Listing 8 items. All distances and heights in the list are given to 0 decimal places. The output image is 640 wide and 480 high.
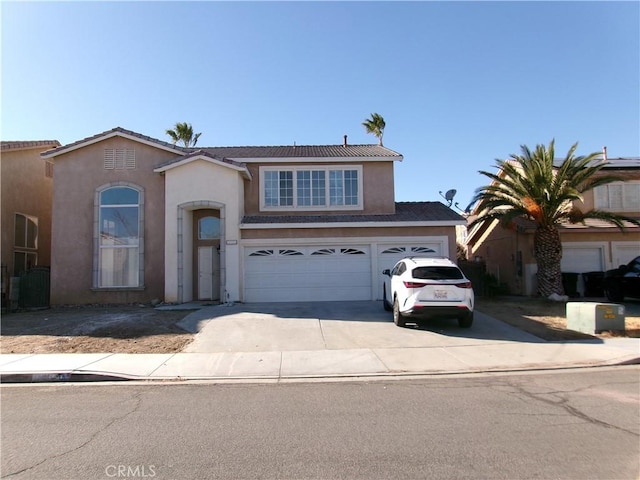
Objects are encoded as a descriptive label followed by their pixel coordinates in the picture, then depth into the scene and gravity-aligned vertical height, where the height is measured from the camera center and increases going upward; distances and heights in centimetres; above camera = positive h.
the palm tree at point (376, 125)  3241 +966
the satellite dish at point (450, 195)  2295 +322
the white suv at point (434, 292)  1098 -83
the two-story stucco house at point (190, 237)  1647 +89
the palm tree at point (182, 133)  3775 +1074
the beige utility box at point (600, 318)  1127 -157
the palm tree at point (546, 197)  1669 +223
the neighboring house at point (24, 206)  1794 +245
